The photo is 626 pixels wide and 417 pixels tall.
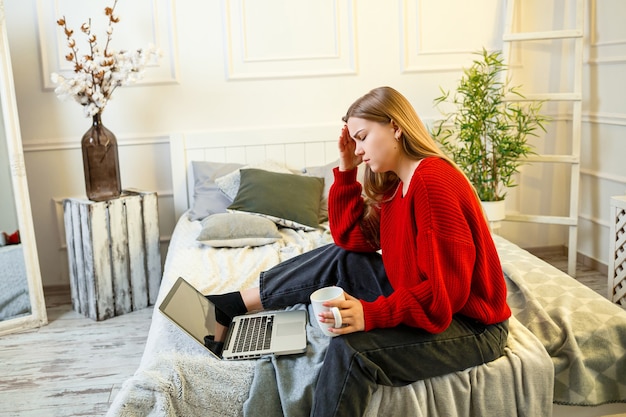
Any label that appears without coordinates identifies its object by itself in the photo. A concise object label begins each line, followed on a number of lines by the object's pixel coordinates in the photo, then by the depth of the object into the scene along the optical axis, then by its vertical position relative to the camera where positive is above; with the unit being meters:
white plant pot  3.66 -0.70
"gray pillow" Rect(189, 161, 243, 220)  3.52 -0.53
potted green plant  3.60 -0.27
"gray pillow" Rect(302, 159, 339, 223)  3.52 -0.49
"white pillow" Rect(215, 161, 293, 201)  3.49 -0.47
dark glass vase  3.39 -0.34
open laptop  1.88 -0.72
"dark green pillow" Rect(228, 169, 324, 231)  3.32 -0.55
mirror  3.25 -0.69
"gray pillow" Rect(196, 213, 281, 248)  3.09 -0.65
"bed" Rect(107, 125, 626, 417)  1.75 -0.77
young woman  1.67 -0.51
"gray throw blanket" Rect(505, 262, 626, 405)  1.95 -0.78
